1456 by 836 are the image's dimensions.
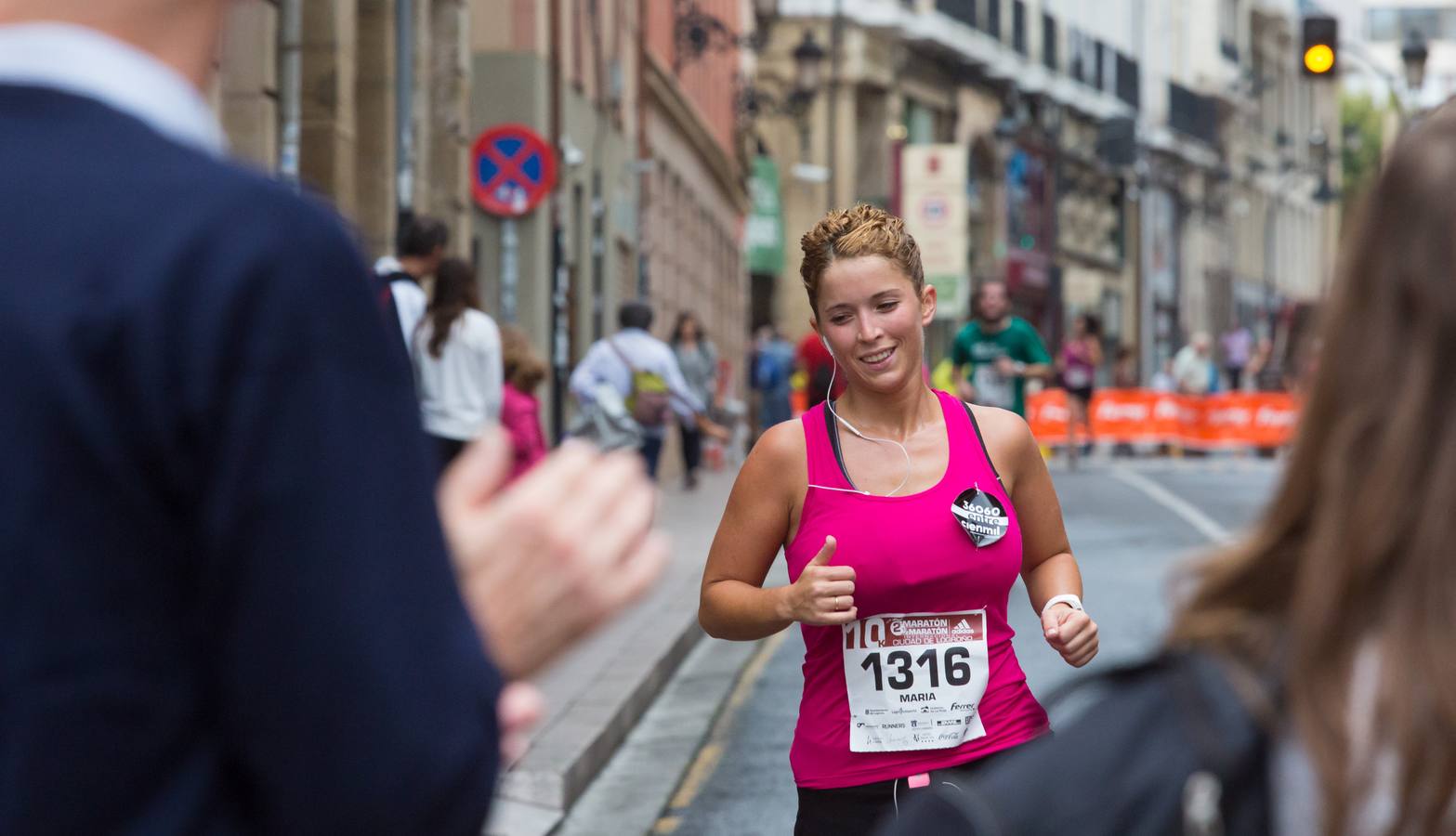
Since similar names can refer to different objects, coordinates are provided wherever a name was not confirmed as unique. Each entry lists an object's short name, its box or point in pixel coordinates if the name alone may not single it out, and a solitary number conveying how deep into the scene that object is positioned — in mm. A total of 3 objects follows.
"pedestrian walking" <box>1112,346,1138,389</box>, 37500
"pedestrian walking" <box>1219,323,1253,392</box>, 52219
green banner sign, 48438
